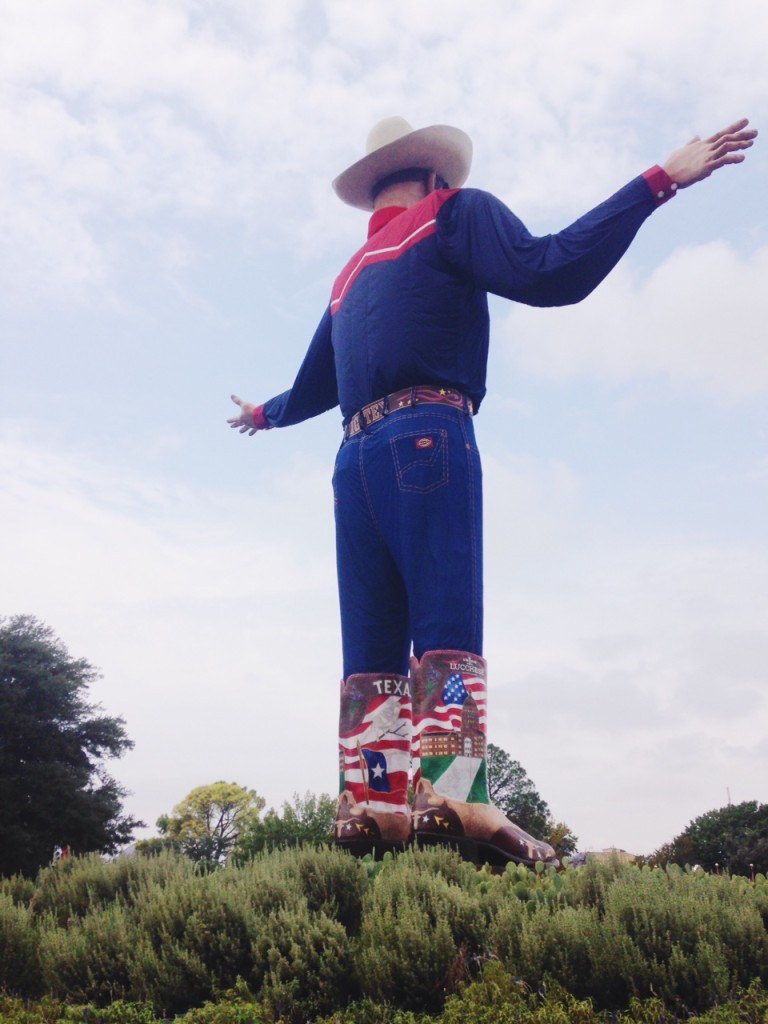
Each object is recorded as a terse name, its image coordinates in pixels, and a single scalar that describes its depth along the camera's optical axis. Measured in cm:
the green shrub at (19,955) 544
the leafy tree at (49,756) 2223
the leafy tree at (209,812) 3112
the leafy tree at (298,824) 2050
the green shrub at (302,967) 450
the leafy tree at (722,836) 2350
